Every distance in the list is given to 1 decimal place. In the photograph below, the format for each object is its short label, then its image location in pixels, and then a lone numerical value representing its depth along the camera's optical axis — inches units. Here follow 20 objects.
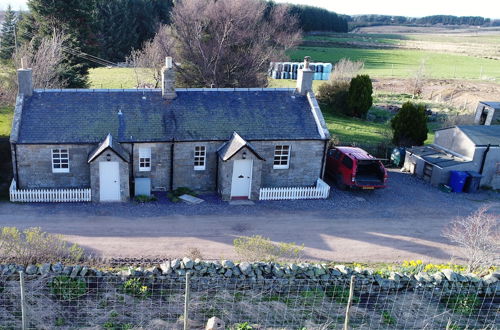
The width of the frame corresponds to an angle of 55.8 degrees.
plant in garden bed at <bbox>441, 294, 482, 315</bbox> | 563.2
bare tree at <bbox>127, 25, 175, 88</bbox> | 1739.5
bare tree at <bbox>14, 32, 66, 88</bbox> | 1200.8
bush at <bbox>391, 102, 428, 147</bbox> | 1296.8
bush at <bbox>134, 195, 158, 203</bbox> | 871.1
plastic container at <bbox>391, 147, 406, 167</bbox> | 1203.9
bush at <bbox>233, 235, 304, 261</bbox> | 637.3
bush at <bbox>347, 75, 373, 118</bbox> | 1751.2
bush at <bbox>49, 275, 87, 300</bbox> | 519.8
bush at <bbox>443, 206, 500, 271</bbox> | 652.1
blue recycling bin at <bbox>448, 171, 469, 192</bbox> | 1035.9
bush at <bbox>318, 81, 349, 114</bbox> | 1815.9
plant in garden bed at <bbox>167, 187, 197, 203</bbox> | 886.9
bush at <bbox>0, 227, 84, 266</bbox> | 584.4
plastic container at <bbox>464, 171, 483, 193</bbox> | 1035.9
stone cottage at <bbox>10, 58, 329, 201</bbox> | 854.5
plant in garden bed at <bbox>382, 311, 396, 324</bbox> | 520.7
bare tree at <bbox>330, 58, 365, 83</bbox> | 1953.9
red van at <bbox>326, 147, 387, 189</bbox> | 965.2
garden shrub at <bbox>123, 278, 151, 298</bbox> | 534.8
